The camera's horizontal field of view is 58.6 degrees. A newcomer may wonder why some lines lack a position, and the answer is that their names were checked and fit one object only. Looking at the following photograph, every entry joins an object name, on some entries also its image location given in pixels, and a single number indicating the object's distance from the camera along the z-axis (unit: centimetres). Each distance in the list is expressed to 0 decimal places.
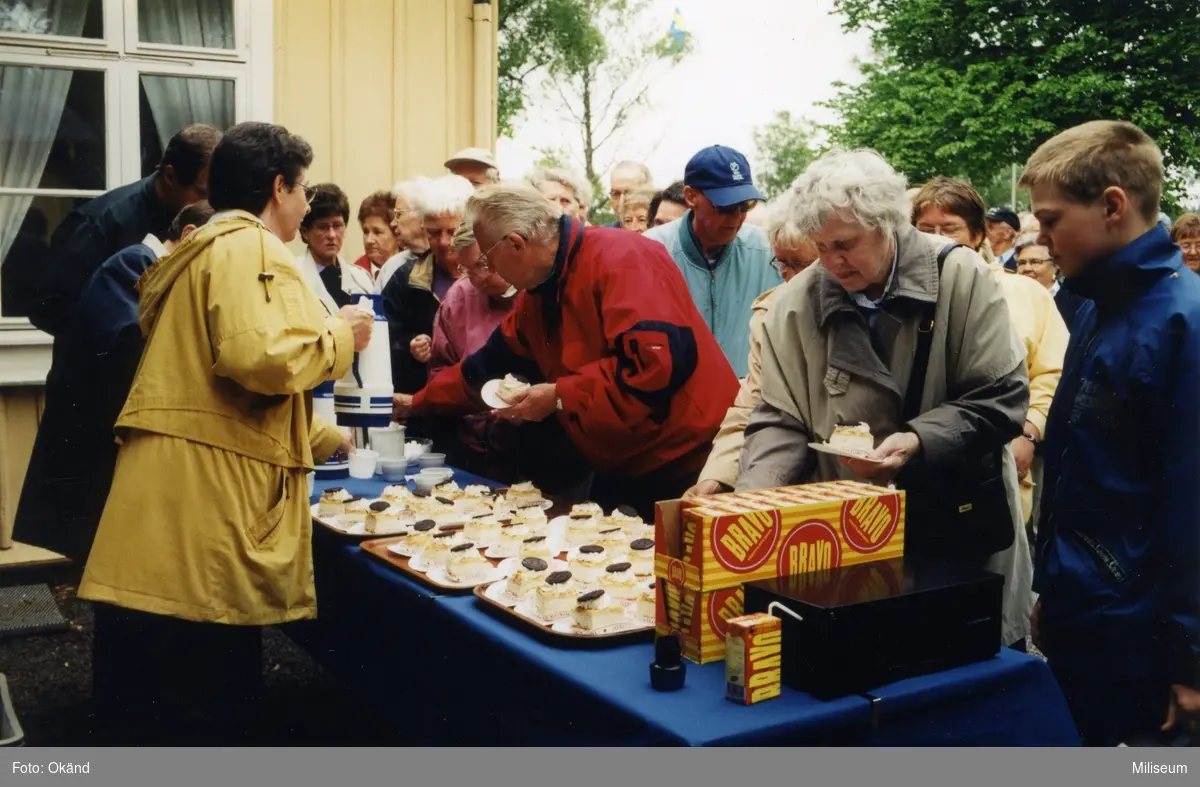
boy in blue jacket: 179
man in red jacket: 290
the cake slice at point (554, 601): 198
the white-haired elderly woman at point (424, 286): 424
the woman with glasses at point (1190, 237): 599
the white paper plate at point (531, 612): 195
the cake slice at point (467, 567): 230
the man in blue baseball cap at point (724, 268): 416
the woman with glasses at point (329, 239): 503
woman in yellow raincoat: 229
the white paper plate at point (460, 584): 224
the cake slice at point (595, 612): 189
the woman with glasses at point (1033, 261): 539
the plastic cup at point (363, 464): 351
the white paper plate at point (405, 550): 252
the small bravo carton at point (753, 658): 158
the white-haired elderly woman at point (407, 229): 463
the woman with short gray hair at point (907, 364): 217
